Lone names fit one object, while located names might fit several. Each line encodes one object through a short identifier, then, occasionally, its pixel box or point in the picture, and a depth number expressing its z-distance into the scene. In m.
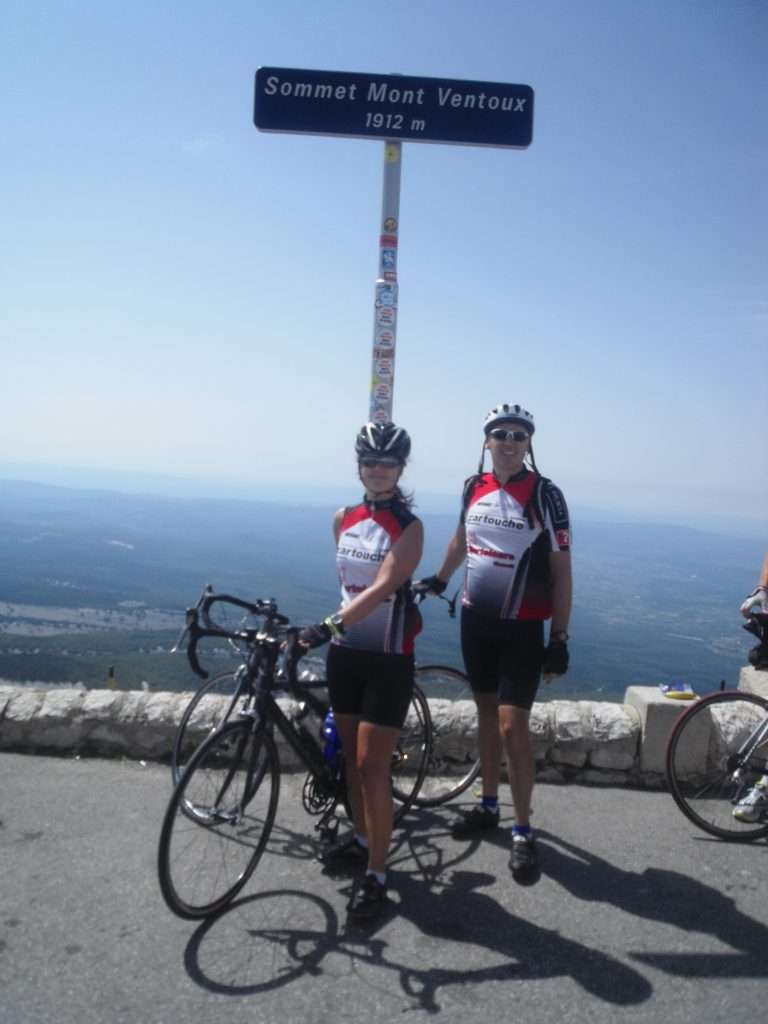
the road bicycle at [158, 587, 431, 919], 3.16
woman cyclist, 3.27
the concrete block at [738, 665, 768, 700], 4.86
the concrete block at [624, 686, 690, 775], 4.64
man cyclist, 3.66
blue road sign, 4.40
